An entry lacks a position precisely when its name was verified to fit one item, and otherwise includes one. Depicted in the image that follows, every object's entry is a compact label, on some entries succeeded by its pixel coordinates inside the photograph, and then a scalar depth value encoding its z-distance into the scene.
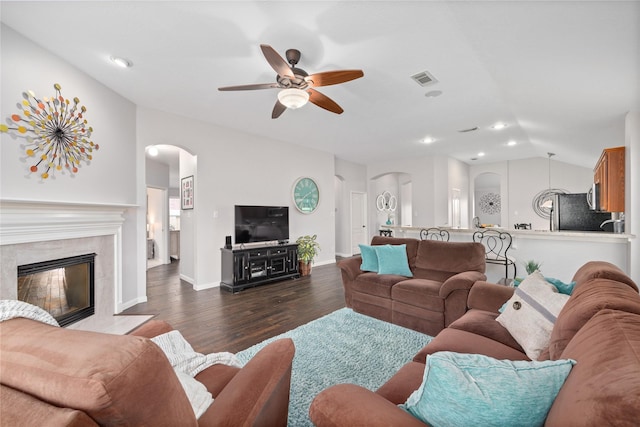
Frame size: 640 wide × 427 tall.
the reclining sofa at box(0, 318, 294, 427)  0.51
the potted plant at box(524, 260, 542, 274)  3.11
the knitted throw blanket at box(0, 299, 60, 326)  0.71
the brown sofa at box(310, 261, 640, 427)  0.57
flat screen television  4.62
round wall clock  5.75
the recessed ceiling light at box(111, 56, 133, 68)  2.60
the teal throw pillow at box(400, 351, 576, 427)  0.70
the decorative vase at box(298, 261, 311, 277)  5.26
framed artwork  4.69
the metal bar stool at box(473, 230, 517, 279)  3.70
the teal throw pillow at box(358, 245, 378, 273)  3.31
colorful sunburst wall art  2.37
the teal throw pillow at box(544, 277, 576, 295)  1.67
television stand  4.25
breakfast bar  3.05
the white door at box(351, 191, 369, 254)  7.73
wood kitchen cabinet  3.10
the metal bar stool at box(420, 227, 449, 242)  4.46
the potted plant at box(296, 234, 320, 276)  5.24
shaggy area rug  1.86
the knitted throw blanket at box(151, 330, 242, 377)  1.31
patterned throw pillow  1.41
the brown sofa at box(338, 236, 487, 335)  2.50
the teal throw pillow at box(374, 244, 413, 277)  3.18
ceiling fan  2.24
